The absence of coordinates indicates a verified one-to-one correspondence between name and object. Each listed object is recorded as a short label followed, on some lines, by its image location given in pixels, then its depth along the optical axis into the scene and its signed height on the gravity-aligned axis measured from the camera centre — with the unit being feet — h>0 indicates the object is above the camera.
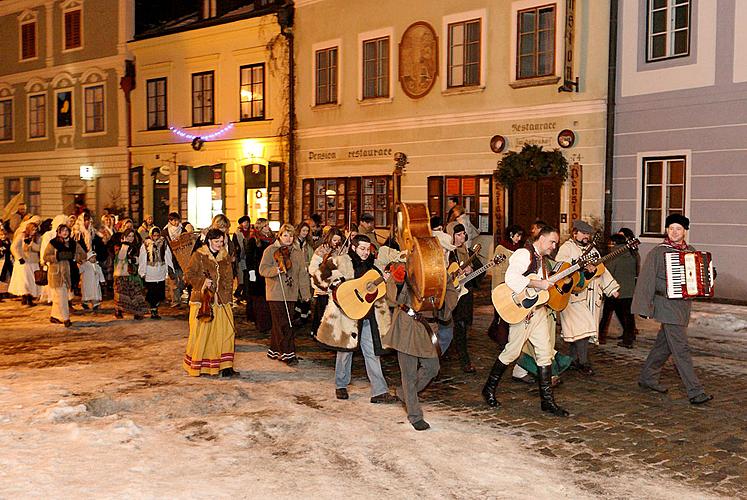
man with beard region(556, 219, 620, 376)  28.76 -3.46
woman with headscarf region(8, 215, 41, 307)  46.85 -3.39
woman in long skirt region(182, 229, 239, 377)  28.12 -3.63
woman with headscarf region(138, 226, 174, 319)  42.42 -3.07
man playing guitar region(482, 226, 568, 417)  23.54 -3.33
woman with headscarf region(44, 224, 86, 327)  40.22 -3.24
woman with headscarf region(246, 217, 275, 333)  38.24 -3.41
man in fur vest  24.80 -3.76
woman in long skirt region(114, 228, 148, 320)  43.01 -3.83
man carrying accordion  25.25 -2.47
